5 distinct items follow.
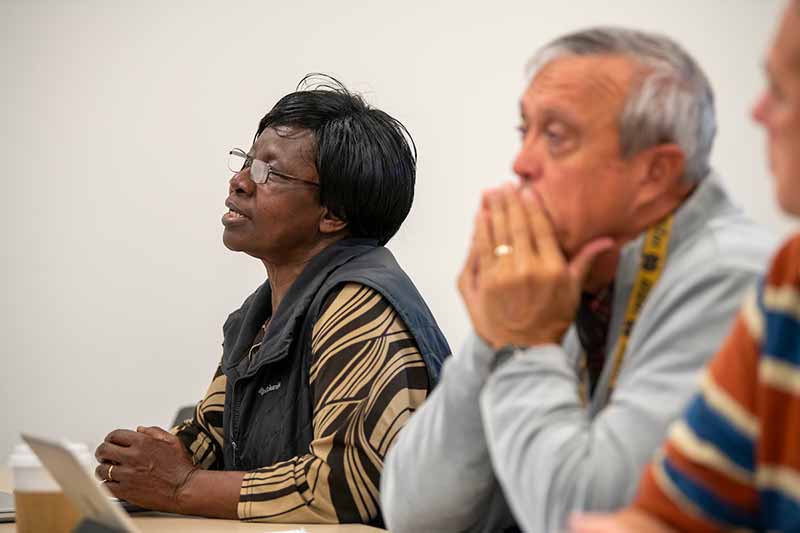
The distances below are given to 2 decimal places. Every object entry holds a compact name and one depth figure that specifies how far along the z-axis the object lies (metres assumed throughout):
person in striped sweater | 2.13
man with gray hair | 2.32
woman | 2.87
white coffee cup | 2.58
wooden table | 2.78
